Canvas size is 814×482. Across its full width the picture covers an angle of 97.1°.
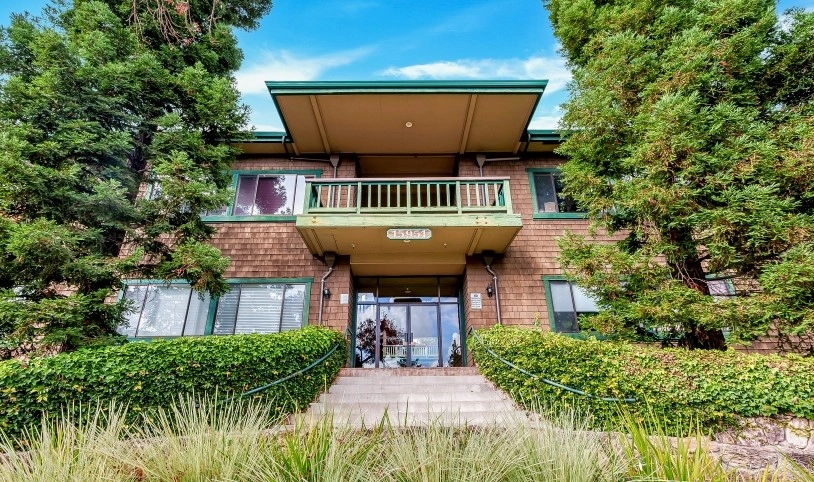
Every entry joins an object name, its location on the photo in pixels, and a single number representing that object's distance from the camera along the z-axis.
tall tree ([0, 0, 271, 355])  5.20
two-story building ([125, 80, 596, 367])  8.40
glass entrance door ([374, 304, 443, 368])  9.68
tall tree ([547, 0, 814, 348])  5.04
